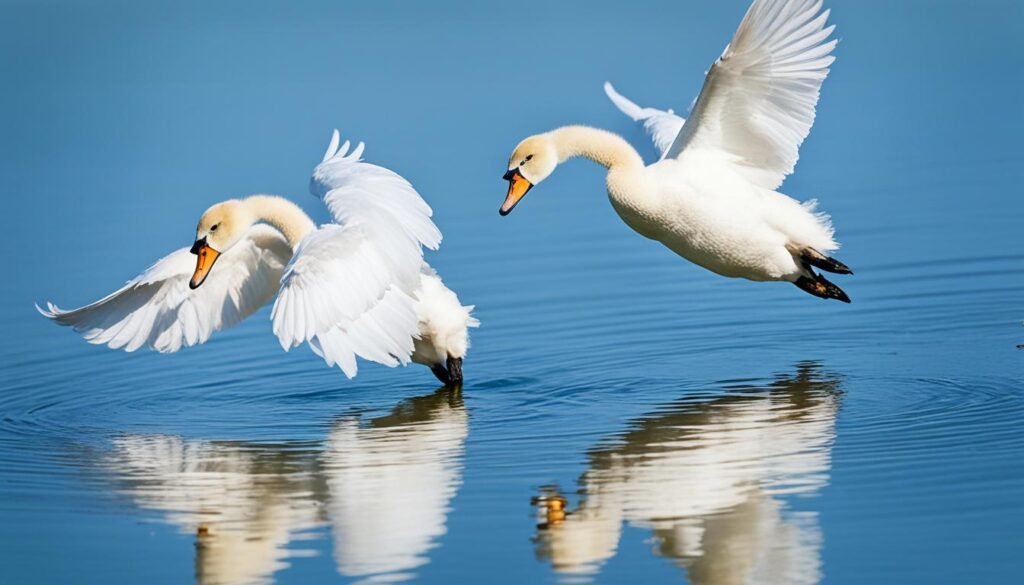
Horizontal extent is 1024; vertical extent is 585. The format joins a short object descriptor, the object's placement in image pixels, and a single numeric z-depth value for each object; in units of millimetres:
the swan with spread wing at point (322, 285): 16703
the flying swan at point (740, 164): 18312
